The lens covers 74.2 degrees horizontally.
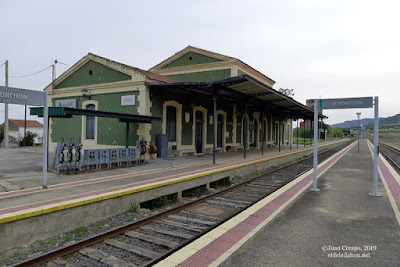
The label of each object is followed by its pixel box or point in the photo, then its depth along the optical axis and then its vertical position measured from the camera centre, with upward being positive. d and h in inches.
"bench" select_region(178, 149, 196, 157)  630.0 -45.7
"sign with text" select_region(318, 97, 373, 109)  287.3 +37.2
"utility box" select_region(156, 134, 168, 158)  573.3 -24.6
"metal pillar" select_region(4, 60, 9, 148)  917.8 +26.8
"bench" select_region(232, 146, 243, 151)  868.0 -47.0
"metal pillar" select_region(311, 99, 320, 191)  303.9 -12.4
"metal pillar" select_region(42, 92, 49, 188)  259.7 -12.6
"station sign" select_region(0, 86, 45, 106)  220.4 +30.4
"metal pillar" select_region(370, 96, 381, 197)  283.6 -9.9
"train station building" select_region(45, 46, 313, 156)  554.3 +83.2
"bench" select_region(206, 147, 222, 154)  749.5 -46.7
